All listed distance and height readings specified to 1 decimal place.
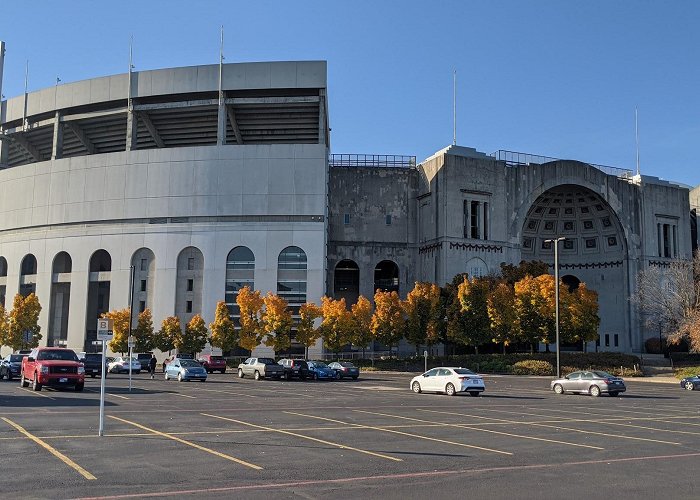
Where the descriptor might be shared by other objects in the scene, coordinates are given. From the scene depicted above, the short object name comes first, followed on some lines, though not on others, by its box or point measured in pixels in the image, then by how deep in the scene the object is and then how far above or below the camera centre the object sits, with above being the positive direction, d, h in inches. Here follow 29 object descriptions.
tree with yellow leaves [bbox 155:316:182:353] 2576.3 -6.2
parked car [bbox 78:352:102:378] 1679.4 -74.6
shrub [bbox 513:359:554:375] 2148.1 -85.4
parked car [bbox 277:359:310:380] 1823.3 -86.7
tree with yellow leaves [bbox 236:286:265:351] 2428.6 +56.4
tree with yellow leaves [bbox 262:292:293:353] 2377.0 +38.7
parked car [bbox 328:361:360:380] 1857.8 -88.9
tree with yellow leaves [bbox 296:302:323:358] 2417.6 +31.1
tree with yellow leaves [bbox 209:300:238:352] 2479.1 +1.9
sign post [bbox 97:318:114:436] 607.4 -3.4
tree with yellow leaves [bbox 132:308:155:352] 2583.7 -7.2
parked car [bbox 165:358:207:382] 1664.6 -88.8
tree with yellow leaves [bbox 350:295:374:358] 2379.4 +41.3
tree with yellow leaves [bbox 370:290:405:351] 2349.9 +55.2
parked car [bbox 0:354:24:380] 1561.3 -81.3
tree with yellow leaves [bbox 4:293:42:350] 2797.7 +31.2
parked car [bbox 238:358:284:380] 1795.8 -85.9
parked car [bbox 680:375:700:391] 1652.3 -94.7
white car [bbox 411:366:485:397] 1286.9 -82.0
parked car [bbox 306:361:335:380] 1822.1 -93.8
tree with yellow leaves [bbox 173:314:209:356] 2544.3 -18.2
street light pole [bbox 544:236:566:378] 1790.1 +50.1
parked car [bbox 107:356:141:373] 2114.9 -101.7
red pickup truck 1159.0 -63.0
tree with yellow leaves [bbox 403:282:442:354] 2343.8 +80.9
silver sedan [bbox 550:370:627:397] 1347.2 -84.5
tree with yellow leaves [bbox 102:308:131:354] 2536.9 +9.9
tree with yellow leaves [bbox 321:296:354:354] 2369.6 +28.6
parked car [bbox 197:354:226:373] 2192.4 -93.0
